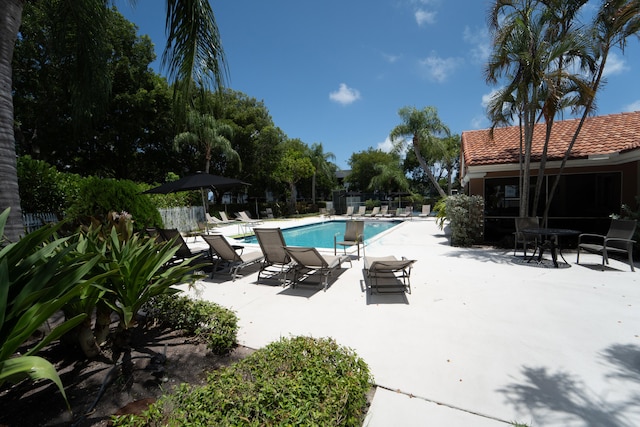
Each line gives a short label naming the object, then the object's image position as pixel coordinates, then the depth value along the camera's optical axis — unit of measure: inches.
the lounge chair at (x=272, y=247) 224.8
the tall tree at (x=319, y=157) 1374.3
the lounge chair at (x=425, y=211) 916.8
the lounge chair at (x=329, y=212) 1030.9
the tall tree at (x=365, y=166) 1674.5
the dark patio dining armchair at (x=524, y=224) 307.3
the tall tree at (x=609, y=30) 253.4
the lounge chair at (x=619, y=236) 238.4
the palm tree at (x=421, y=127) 740.6
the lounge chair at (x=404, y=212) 916.4
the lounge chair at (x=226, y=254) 239.0
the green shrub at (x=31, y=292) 51.7
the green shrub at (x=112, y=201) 315.3
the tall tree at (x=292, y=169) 1083.9
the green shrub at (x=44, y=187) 321.7
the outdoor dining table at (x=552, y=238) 256.7
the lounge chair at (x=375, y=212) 971.3
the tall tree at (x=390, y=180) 1353.3
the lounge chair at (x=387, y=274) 189.8
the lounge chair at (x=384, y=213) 962.2
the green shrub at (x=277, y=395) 61.9
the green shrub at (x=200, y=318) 113.4
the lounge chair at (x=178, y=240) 255.4
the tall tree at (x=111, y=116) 664.4
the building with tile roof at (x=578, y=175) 349.7
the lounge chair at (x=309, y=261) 204.7
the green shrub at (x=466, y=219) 366.9
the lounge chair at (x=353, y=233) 314.3
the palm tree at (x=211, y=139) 841.0
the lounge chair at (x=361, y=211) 980.2
